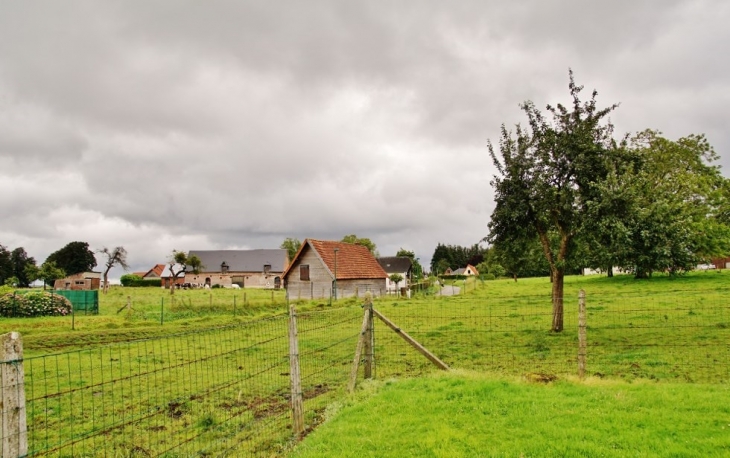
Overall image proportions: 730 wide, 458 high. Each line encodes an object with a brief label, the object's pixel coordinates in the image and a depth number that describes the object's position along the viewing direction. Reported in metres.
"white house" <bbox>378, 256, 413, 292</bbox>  94.78
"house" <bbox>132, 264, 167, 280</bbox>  113.31
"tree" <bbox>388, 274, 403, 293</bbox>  66.31
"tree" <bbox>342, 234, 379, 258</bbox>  110.36
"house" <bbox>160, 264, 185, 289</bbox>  88.19
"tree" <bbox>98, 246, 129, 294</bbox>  84.81
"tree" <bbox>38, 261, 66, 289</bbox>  81.06
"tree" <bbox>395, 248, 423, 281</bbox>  93.00
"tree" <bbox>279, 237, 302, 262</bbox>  120.79
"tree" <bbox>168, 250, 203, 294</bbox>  68.00
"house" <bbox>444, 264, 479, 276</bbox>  128.50
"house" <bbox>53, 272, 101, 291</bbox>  71.98
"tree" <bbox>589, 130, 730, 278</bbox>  16.44
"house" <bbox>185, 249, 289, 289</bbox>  97.44
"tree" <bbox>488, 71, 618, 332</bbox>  18.02
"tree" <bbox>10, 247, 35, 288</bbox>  110.06
